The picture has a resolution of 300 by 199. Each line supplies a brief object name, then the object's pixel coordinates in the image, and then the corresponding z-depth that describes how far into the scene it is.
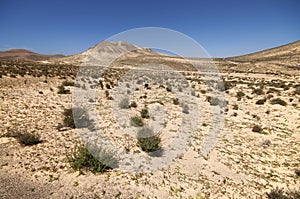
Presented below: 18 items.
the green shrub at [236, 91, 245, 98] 17.93
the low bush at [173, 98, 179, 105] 13.52
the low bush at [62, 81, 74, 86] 16.84
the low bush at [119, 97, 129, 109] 11.39
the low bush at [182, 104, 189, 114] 11.63
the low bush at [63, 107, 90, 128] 7.78
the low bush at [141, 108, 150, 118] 10.11
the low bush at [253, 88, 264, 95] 18.85
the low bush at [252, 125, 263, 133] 9.05
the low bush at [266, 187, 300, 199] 4.34
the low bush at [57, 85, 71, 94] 13.70
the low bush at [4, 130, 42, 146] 5.92
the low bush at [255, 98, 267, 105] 14.89
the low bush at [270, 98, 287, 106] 14.23
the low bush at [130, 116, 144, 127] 8.65
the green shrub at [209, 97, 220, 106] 14.25
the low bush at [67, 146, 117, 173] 4.88
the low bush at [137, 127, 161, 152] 6.36
